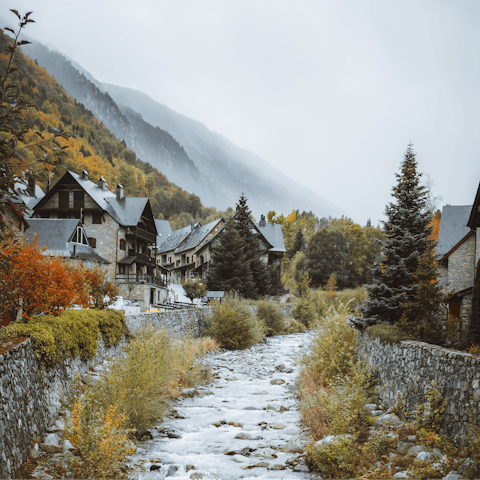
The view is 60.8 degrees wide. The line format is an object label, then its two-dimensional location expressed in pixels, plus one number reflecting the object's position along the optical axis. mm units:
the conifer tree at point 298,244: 79062
